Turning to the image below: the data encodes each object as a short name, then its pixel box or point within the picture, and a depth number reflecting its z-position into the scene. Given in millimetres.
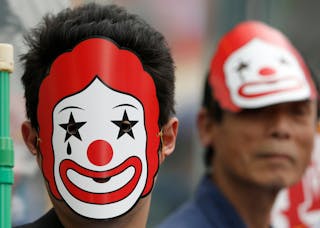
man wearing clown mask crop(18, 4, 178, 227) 3251
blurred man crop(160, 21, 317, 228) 4054
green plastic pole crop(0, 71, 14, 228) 3211
